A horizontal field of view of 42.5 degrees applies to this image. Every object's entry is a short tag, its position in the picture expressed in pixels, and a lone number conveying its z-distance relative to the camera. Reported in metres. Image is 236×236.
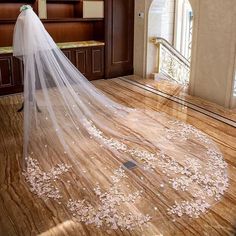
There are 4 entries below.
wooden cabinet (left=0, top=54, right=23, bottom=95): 5.43
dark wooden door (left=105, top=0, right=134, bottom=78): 6.48
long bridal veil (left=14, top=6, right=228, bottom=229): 2.70
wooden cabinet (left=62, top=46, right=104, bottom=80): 6.28
